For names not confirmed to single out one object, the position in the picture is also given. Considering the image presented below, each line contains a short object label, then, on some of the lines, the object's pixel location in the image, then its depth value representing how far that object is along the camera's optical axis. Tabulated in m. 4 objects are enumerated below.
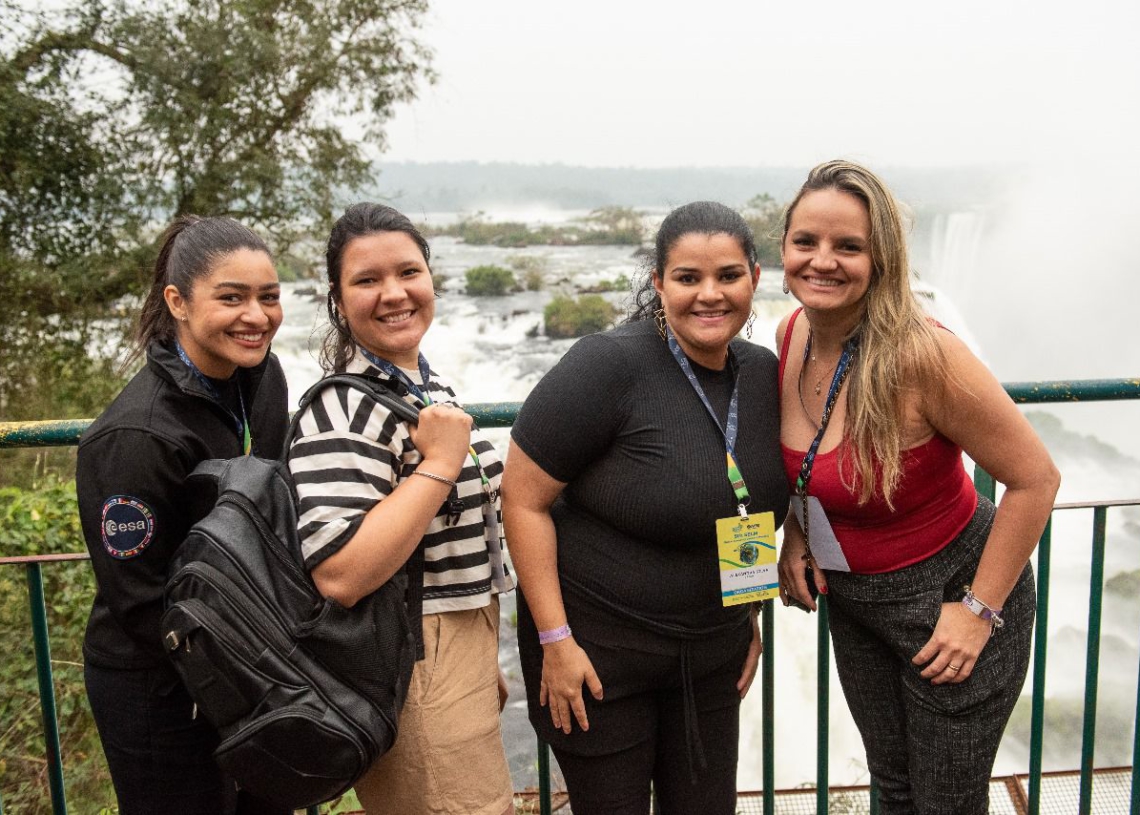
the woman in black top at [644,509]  1.78
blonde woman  1.80
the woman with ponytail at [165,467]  1.63
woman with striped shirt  1.54
